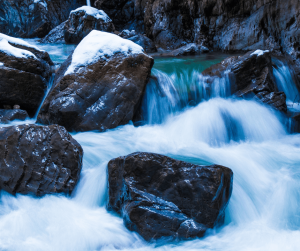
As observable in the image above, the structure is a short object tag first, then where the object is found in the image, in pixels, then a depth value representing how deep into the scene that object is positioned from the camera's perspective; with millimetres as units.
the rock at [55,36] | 15779
